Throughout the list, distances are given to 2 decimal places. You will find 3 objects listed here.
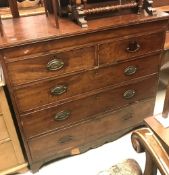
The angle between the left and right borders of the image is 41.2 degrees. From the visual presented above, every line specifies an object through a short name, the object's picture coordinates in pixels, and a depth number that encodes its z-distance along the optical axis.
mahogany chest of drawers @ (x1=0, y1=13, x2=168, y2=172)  1.18
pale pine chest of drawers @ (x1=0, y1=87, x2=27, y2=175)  1.33
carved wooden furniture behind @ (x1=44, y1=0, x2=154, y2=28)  1.29
